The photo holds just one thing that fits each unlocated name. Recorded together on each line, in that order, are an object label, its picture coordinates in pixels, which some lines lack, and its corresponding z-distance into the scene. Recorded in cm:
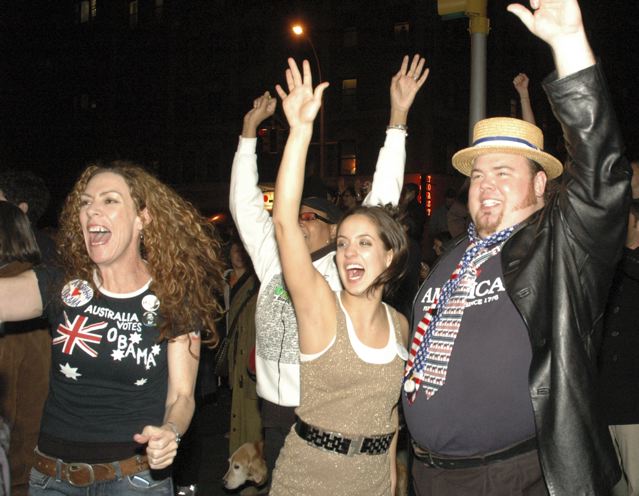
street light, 2438
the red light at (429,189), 2984
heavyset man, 277
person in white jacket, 412
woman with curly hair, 320
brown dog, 598
